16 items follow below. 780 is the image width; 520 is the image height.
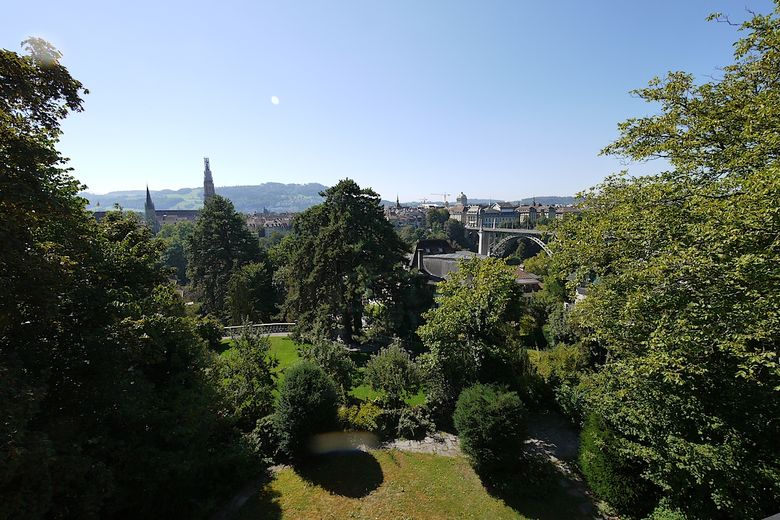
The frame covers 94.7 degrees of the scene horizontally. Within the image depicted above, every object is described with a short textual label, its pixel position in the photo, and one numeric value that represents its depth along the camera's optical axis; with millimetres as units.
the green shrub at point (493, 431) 12727
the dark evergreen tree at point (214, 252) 36094
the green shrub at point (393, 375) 16703
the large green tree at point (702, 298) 7840
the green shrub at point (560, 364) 18422
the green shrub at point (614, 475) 11180
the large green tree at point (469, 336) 15453
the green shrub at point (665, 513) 9789
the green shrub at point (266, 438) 14414
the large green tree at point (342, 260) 23578
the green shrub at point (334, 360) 17172
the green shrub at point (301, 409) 13859
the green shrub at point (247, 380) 15188
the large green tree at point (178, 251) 82775
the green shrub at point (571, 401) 16141
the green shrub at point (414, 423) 16078
